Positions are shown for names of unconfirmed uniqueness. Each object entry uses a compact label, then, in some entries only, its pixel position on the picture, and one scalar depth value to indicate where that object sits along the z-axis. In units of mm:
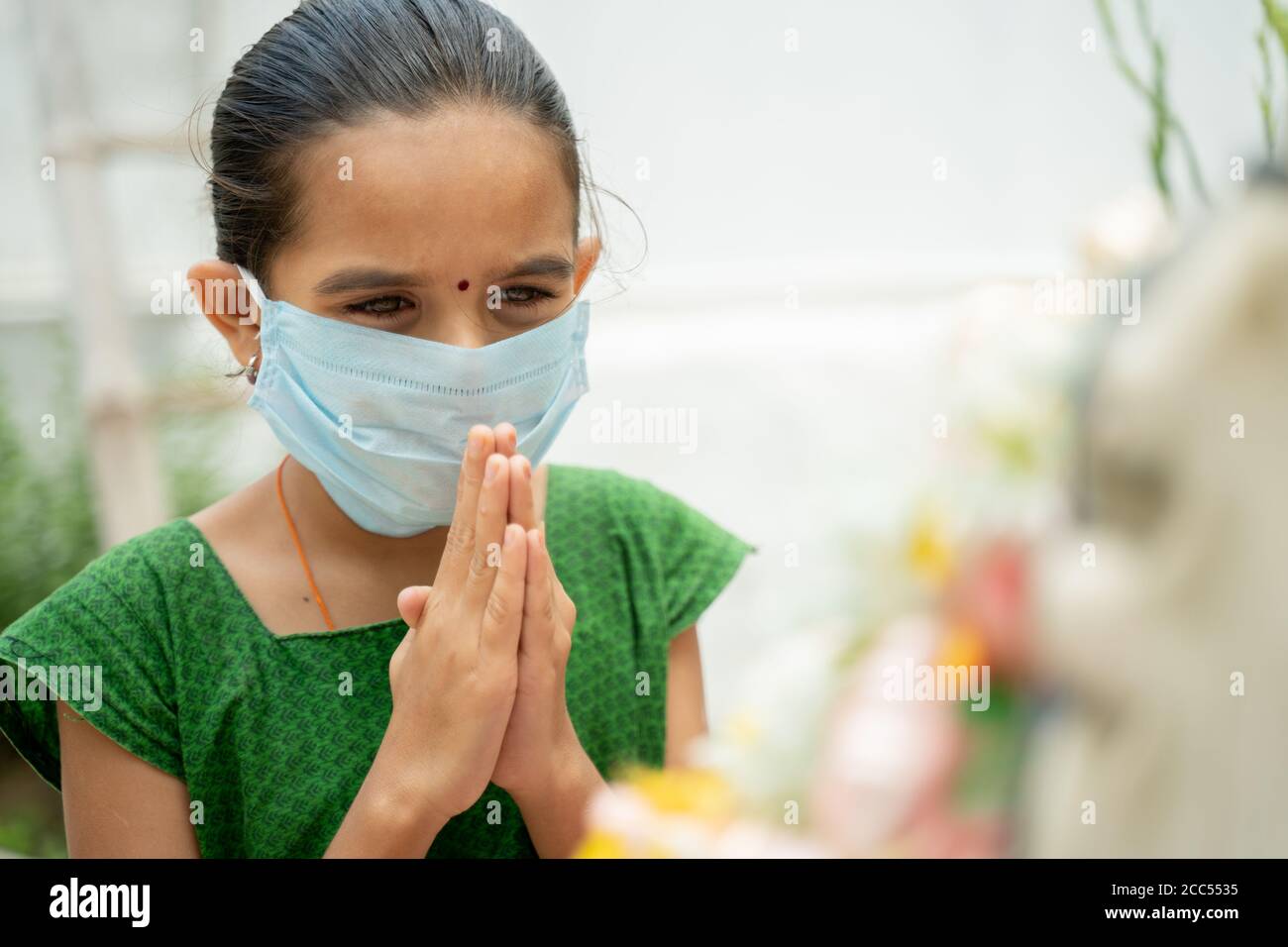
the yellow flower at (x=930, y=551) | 434
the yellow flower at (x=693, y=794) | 548
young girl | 934
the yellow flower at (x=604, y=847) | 593
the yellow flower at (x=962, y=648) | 422
